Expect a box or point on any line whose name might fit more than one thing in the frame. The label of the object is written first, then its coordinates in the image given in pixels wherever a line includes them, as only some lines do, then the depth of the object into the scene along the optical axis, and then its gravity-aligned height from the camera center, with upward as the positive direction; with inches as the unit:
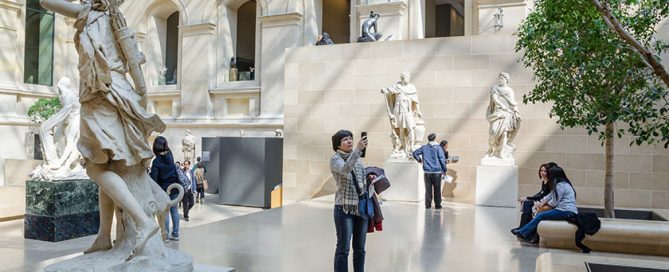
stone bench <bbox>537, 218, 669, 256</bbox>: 272.5 -50.4
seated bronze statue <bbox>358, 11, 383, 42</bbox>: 637.3 +134.9
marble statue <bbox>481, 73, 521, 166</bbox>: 468.8 +15.4
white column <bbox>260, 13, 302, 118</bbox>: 829.8 +129.9
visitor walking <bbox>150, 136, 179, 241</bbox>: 280.1 -18.2
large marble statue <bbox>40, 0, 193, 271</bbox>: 160.6 -2.3
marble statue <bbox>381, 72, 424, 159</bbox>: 506.9 +22.0
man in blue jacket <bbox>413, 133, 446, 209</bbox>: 441.4 -24.8
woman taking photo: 182.1 -23.1
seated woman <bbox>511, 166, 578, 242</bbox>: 289.3 -34.7
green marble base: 410.0 -62.7
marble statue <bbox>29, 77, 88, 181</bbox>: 464.8 -6.1
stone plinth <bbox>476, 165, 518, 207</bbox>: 475.2 -42.8
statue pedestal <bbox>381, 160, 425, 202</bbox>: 502.0 -41.8
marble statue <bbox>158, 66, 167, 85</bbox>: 971.9 +102.9
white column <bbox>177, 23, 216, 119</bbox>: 900.6 +110.2
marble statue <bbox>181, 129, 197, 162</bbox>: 856.9 -18.5
